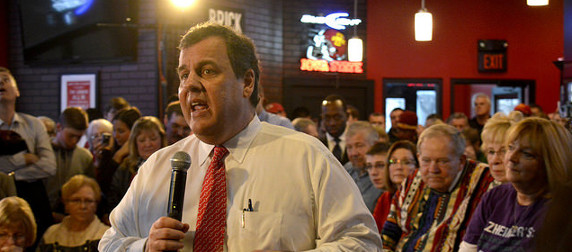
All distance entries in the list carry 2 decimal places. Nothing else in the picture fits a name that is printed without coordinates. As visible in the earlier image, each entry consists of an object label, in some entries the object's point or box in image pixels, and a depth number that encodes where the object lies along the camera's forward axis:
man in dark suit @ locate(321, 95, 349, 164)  6.10
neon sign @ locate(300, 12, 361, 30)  10.91
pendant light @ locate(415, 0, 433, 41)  8.33
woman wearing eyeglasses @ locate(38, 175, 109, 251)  4.15
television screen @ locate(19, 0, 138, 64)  8.36
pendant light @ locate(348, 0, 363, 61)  10.28
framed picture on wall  8.76
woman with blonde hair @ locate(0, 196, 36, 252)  3.79
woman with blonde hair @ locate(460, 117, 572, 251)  2.78
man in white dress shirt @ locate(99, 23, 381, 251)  1.68
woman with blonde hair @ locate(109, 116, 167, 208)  4.48
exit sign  11.92
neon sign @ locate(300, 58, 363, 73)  10.85
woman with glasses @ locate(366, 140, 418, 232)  4.05
